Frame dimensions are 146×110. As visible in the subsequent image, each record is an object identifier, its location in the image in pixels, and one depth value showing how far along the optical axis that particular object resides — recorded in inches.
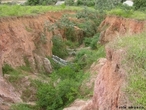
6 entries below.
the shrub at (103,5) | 1329.7
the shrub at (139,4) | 1347.2
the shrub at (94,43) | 1189.7
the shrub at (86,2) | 1804.9
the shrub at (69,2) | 1850.4
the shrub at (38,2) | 1691.7
